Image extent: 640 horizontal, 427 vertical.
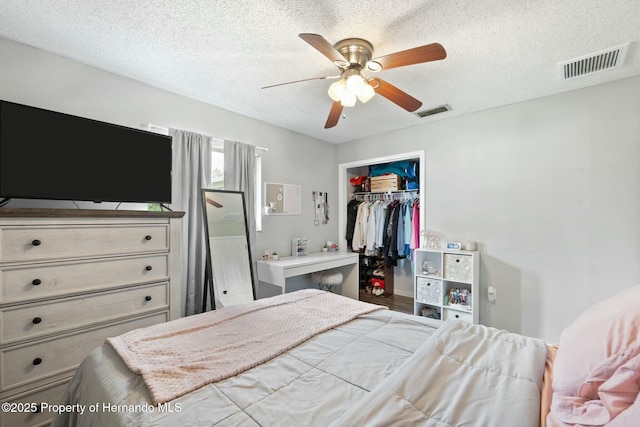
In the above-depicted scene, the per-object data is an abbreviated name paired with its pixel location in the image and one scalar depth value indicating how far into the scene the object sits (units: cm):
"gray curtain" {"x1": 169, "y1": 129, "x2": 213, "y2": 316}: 256
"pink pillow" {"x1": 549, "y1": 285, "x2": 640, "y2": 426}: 62
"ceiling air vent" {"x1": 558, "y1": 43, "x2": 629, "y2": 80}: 192
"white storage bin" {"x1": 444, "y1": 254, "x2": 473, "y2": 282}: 290
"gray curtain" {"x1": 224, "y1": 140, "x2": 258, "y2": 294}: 296
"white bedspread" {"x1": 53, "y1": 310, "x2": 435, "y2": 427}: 82
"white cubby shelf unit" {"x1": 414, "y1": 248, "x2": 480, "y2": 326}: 290
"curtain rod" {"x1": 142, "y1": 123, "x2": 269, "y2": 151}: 244
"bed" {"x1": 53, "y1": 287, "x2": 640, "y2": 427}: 79
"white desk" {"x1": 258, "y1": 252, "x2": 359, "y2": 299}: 296
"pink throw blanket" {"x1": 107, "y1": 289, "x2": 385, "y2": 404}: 100
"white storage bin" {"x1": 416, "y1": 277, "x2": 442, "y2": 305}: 306
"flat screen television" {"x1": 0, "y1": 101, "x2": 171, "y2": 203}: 159
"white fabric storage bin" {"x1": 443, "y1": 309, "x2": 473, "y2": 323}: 291
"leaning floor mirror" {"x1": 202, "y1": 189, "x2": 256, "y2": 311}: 263
